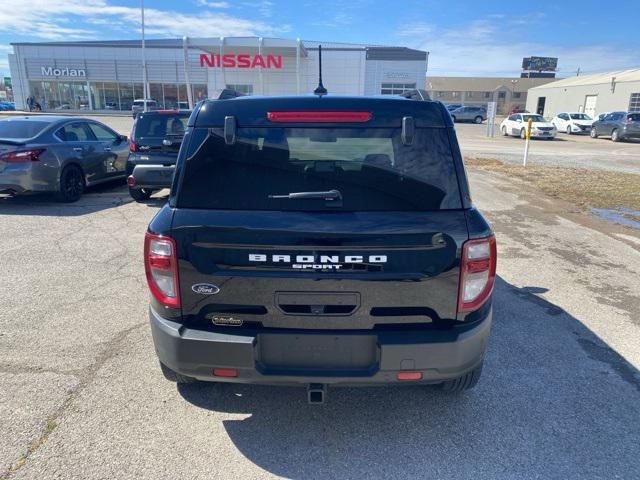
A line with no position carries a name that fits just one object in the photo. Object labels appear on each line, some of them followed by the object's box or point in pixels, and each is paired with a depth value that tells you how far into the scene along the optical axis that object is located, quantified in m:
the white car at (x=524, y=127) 29.61
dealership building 44.25
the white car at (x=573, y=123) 34.34
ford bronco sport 2.35
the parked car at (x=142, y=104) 38.62
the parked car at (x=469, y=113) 49.41
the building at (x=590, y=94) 41.28
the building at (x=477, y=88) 89.00
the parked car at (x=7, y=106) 54.30
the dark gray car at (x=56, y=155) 8.13
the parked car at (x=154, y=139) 9.23
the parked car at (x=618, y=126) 28.00
